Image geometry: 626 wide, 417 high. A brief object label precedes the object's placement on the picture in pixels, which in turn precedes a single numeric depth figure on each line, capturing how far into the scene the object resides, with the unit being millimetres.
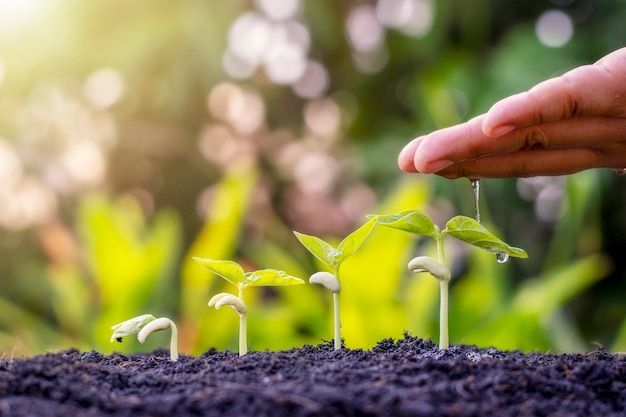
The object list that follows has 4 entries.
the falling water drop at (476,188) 692
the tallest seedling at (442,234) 634
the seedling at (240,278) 645
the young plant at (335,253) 641
